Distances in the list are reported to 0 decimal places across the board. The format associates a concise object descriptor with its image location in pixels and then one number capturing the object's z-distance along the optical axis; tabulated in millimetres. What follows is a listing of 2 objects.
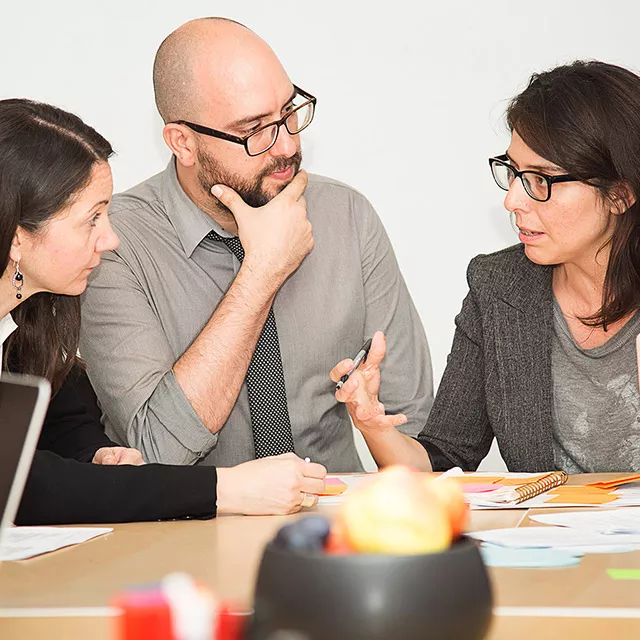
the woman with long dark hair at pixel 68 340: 1776
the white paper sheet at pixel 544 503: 1772
